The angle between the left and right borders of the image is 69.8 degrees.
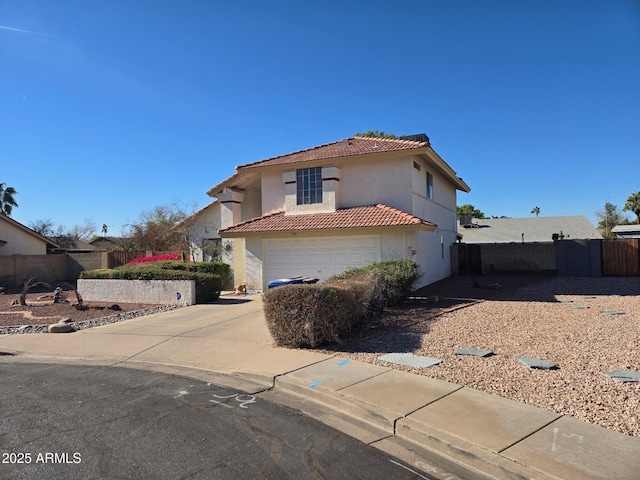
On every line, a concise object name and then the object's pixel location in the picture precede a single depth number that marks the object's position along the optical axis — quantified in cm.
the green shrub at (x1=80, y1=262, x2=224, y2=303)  1598
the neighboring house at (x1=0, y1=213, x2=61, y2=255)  2889
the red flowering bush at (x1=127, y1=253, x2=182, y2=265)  2260
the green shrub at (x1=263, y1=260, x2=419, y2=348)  869
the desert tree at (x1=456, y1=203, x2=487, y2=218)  7856
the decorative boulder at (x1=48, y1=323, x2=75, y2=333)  1158
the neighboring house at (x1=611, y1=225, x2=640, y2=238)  4500
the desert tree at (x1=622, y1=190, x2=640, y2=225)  6525
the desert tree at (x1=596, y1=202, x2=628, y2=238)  7313
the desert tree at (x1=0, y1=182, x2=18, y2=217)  5571
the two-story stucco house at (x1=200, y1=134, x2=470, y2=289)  1689
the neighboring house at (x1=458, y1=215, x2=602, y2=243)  3950
